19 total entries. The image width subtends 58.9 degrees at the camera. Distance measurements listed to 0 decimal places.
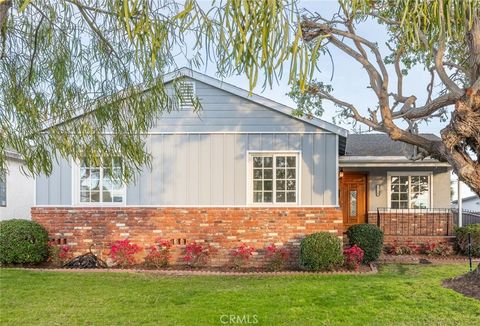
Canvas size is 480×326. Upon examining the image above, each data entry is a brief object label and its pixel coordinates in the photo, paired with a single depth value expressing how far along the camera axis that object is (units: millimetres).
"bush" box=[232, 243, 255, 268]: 10562
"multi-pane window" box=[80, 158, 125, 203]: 11211
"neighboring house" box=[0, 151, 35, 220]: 14852
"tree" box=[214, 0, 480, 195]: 1828
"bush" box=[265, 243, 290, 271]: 10453
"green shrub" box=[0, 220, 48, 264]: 10391
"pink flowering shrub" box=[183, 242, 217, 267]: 10688
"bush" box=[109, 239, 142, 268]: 10742
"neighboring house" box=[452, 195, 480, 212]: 27722
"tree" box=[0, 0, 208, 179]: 3812
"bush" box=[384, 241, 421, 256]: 12754
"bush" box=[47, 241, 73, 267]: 10883
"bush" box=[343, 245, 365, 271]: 10156
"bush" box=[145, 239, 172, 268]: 10664
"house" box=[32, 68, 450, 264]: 10766
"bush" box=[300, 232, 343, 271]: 9906
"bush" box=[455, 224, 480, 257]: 12172
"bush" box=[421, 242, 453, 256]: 12678
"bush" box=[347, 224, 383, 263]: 11367
